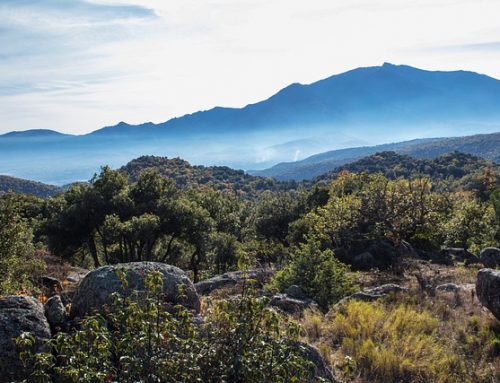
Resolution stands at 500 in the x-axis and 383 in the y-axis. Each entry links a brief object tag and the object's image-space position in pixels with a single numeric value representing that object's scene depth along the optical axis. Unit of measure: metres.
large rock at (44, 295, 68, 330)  7.68
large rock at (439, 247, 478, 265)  27.17
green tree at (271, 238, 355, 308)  15.09
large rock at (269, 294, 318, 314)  12.48
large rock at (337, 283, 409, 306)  13.30
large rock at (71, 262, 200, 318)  8.38
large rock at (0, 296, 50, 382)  6.29
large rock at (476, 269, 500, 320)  11.03
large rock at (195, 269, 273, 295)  19.02
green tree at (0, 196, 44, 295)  13.65
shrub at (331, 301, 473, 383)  8.48
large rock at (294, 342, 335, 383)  7.20
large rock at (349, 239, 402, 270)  26.12
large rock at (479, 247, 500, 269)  21.16
